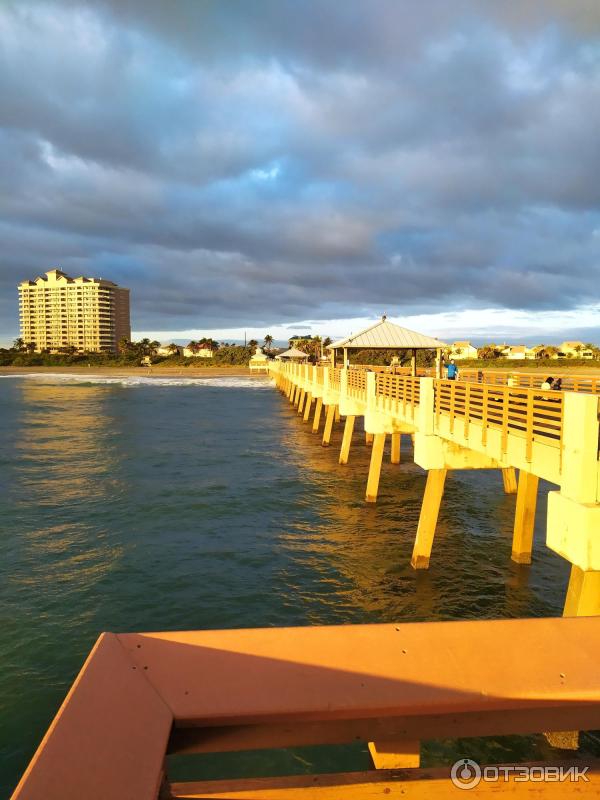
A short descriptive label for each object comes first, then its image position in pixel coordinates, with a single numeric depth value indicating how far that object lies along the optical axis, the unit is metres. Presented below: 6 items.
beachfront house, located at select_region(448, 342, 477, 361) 159.79
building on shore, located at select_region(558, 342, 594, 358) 131.23
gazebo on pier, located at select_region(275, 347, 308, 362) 76.56
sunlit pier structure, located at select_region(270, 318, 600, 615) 7.23
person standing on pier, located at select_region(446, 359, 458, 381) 19.78
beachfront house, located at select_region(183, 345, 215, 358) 189.19
